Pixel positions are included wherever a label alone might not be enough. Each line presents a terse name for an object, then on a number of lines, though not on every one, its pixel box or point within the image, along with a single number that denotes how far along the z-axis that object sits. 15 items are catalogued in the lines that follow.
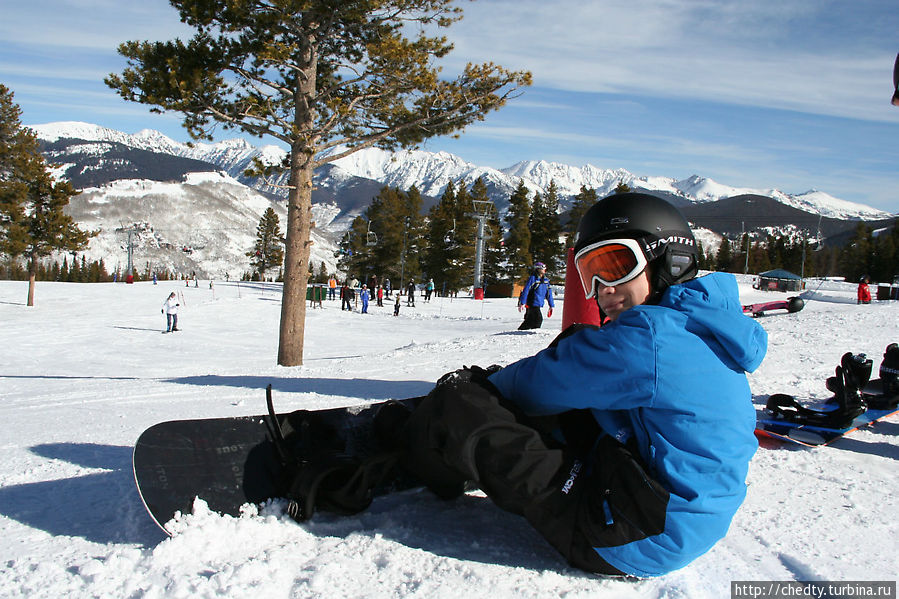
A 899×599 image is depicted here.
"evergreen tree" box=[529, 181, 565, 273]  62.47
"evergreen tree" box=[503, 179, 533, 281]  59.69
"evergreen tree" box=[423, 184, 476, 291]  58.94
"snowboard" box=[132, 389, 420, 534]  2.46
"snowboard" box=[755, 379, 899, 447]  4.41
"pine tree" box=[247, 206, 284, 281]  84.75
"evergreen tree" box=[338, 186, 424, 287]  60.91
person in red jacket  30.66
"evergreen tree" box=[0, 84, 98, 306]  34.50
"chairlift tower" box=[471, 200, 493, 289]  50.50
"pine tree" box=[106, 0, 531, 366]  9.82
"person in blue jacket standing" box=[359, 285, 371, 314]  31.52
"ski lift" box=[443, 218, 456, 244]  59.10
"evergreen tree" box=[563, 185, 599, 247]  57.72
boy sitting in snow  2.01
